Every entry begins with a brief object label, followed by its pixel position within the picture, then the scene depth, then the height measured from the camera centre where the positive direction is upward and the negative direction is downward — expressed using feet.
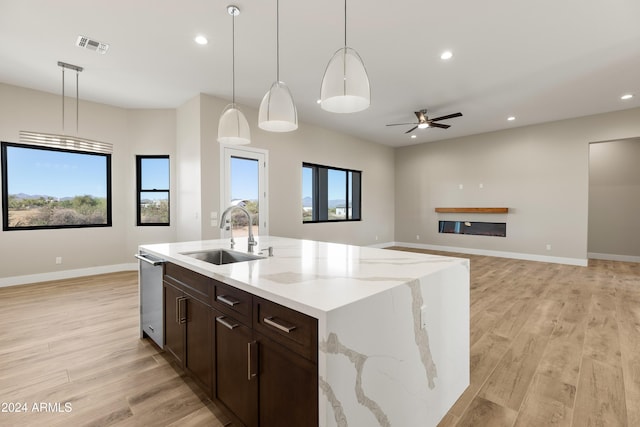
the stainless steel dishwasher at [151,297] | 7.73 -2.44
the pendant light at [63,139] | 12.96 +3.48
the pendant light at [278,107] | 7.00 +2.52
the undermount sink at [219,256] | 7.60 -1.22
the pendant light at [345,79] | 5.66 +2.61
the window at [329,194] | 21.94 +1.44
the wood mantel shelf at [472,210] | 22.89 +0.08
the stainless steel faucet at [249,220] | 7.72 -0.24
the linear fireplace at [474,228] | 23.46 -1.43
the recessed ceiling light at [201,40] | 10.46 +6.26
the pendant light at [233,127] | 8.56 +2.50
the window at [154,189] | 18.19 +1.39
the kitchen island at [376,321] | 3.49 -1.61
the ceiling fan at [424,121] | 17.74 +5.55
